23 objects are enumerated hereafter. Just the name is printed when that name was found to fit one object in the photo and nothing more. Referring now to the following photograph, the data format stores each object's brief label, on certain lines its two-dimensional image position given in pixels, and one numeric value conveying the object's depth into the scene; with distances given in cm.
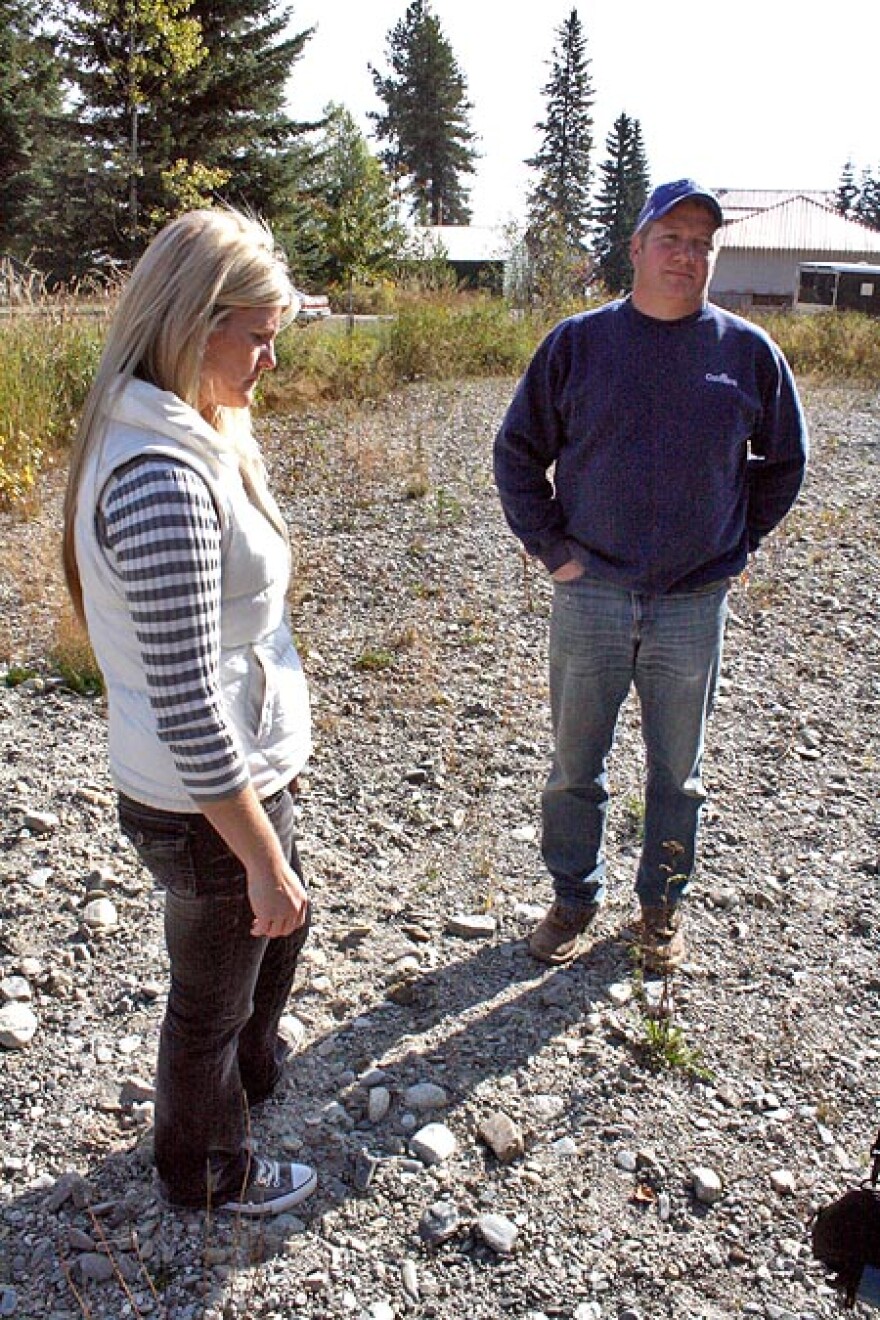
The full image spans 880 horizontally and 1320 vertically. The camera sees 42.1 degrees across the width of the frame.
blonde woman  171
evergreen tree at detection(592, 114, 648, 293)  6269
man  282
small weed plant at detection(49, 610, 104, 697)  511
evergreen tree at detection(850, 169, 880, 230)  9258
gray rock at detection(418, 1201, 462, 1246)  238
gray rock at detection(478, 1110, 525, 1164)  260
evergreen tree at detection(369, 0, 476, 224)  6606
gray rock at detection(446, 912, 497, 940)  348
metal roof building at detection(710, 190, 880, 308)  5600
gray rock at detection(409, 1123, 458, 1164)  259
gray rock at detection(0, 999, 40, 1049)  290
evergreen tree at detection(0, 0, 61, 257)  3247
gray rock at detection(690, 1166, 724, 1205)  252
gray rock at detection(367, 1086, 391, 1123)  272
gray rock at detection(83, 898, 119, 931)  338
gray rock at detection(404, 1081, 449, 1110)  276
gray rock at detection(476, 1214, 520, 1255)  236
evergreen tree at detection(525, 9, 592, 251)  7262
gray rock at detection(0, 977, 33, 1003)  306
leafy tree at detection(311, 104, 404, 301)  2822
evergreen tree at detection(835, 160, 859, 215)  9706
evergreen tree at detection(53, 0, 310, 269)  2603
